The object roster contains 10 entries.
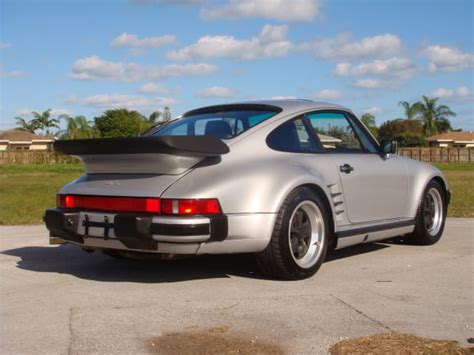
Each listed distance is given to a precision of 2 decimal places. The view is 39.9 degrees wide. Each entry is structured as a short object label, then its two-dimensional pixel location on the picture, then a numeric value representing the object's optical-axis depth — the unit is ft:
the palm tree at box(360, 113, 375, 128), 235.07
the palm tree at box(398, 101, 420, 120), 256.11
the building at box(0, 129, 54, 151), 258.16
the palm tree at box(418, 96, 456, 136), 257.14
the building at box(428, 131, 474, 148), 250.57
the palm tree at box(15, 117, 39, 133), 303.27
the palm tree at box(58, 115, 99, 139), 222.69
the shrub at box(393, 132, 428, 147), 241.76
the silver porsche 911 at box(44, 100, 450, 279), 15.24
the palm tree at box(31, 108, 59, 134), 298.56
